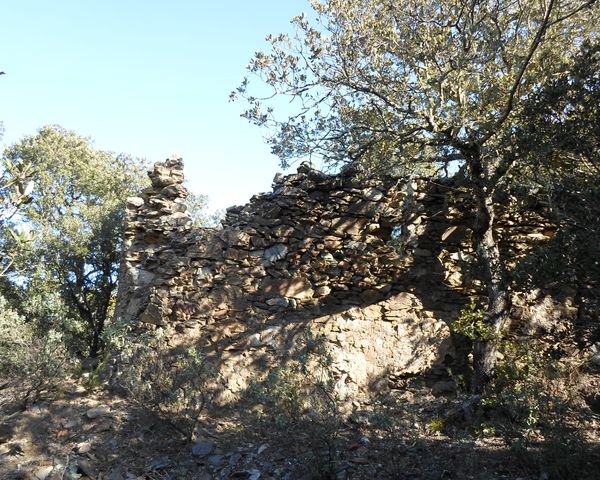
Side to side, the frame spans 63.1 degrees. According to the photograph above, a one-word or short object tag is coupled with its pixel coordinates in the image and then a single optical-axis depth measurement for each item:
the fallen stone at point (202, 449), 6.74
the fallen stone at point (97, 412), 7.52
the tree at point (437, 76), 7.70
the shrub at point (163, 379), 7.14
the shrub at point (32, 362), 7.80
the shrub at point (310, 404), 6.00
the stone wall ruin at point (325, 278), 8.35
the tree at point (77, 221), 12.95
